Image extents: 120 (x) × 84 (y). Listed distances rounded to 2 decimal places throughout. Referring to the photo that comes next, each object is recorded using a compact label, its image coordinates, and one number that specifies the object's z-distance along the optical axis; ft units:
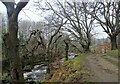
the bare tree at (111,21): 28.32
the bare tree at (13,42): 12.52
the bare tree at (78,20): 35.24
